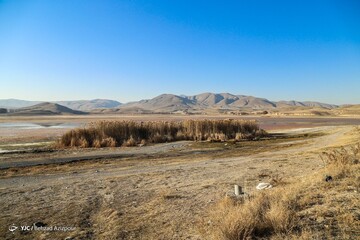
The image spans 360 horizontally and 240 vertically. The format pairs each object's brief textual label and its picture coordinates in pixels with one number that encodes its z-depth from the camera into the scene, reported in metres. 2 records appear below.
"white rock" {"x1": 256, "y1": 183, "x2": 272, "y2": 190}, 9.40
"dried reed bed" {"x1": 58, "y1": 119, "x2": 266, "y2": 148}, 27.70
